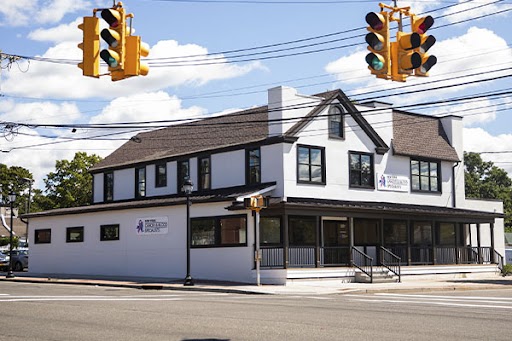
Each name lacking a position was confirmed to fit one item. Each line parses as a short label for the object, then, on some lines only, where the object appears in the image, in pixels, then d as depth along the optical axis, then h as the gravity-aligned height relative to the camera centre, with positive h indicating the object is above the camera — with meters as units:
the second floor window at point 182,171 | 37.84 +3.69
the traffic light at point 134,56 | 12.06 +3.12
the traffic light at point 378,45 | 12.04 +3.31
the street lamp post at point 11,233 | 37.22 +0.47
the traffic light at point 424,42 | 12.18 +3.43
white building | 32.62 +1.98
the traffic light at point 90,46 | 12.02 +3.28
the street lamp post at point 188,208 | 29.38 +1.40
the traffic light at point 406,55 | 12.31 +3.21
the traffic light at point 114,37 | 11.91 +3.41
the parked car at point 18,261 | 47.59 -1.28
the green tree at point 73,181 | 70.06 +6.00
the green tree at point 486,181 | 95.94 +8.59
